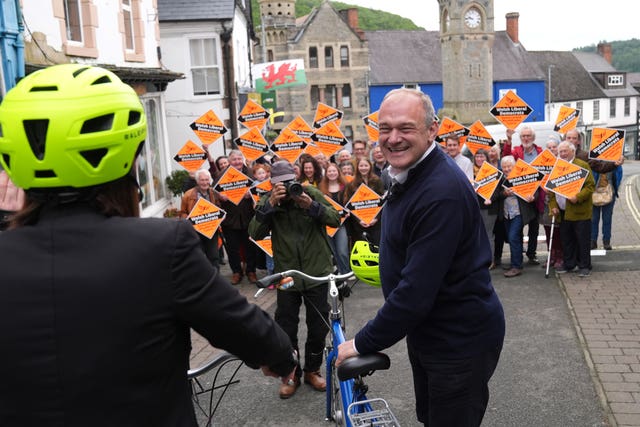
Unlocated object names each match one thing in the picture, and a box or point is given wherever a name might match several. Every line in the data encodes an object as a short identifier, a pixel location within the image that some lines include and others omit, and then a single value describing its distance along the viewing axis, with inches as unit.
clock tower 2466.8
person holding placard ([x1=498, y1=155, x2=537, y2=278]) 371.6
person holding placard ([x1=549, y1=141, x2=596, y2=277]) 350.0
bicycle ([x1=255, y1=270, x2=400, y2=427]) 116.8
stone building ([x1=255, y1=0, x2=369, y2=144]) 2293.3
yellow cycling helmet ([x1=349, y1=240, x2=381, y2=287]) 163.6
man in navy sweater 110.9
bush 581.0
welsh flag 1051.9
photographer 219.0
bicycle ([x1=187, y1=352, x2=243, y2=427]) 100.3
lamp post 2496.3
